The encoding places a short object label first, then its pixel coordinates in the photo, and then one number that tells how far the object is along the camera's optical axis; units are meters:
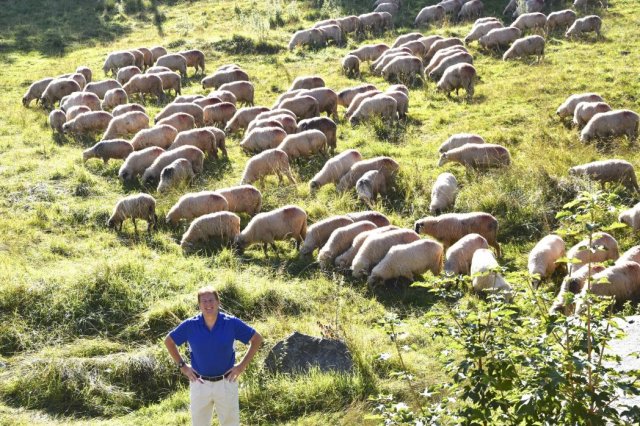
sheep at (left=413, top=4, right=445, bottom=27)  28.84
